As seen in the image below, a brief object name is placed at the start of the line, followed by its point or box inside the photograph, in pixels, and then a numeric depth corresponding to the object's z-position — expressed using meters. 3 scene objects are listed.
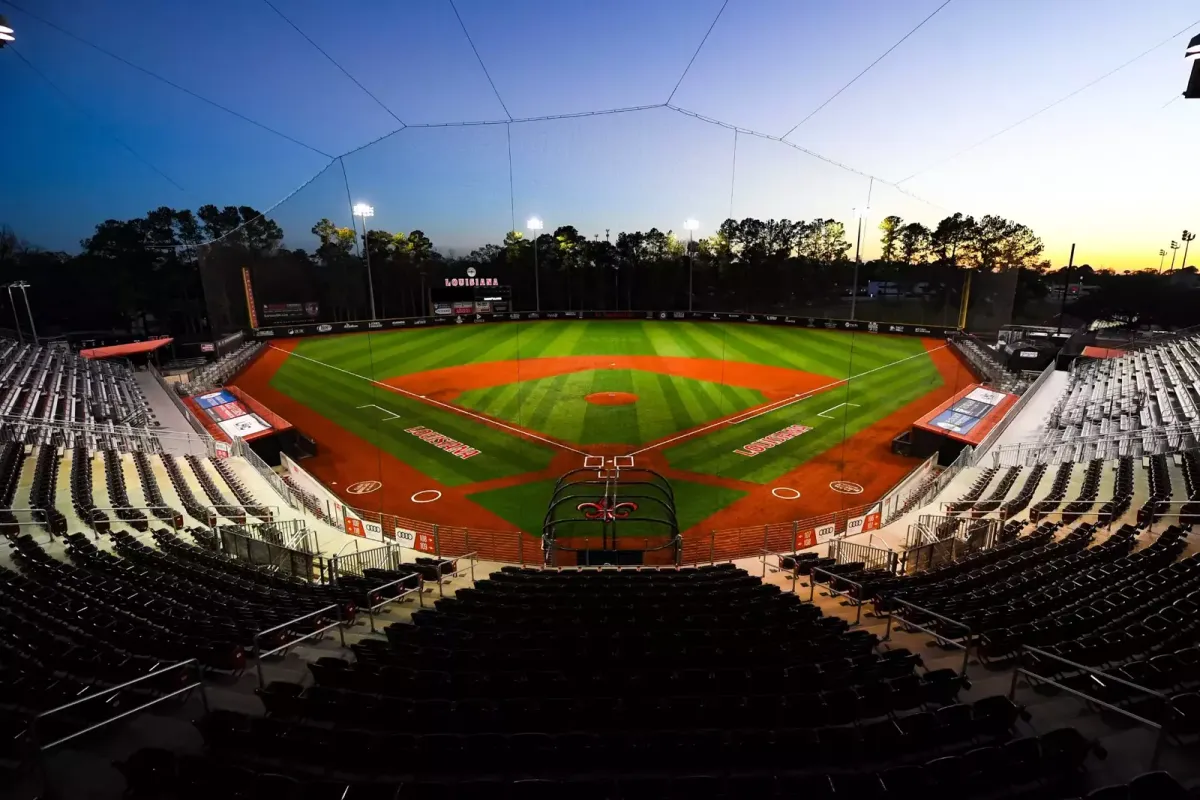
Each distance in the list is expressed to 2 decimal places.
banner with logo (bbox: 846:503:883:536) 15.48
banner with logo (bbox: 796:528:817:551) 15.01
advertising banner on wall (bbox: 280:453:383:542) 15.17
